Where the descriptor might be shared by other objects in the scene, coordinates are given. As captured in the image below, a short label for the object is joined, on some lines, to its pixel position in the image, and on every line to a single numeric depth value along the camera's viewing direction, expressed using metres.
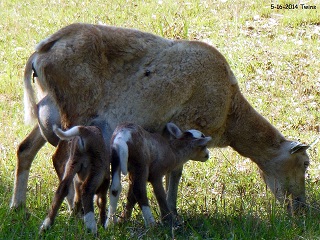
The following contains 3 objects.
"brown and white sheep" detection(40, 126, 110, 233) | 12.20
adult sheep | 13.48
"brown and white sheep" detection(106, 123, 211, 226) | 12.58
